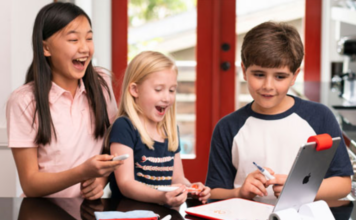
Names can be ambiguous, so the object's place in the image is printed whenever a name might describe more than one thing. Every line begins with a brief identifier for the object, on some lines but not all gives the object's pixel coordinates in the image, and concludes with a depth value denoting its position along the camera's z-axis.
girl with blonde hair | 2.14
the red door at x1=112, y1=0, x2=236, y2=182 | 4.58
